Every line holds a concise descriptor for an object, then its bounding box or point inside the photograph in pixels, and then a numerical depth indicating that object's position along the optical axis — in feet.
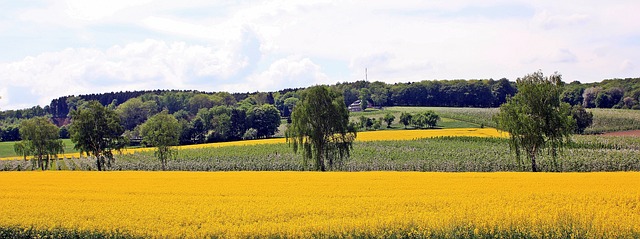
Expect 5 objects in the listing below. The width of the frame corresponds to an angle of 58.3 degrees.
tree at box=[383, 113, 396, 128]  388.37
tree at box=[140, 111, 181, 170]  216.33
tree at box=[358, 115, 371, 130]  376.89
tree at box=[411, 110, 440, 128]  365.81
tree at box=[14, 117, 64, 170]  244.01
